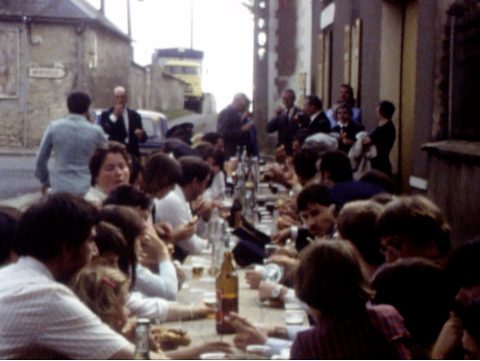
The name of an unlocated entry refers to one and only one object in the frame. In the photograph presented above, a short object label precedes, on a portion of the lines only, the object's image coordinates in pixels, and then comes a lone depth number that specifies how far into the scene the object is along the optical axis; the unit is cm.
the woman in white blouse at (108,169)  798
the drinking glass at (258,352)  480
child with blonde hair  436
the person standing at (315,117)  1555
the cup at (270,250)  741
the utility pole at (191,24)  9504
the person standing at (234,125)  1855
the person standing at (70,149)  1138
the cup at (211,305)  568
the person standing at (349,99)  1514
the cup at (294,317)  551
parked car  2367
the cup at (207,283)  674
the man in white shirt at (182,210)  827
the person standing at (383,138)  1252
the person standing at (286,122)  1814
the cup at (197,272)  721
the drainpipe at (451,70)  1085
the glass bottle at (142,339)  442
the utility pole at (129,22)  5917
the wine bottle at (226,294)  527
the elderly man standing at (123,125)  1496
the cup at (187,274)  689
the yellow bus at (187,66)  8156
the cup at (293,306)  591
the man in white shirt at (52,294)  394
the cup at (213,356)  470
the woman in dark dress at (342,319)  398
